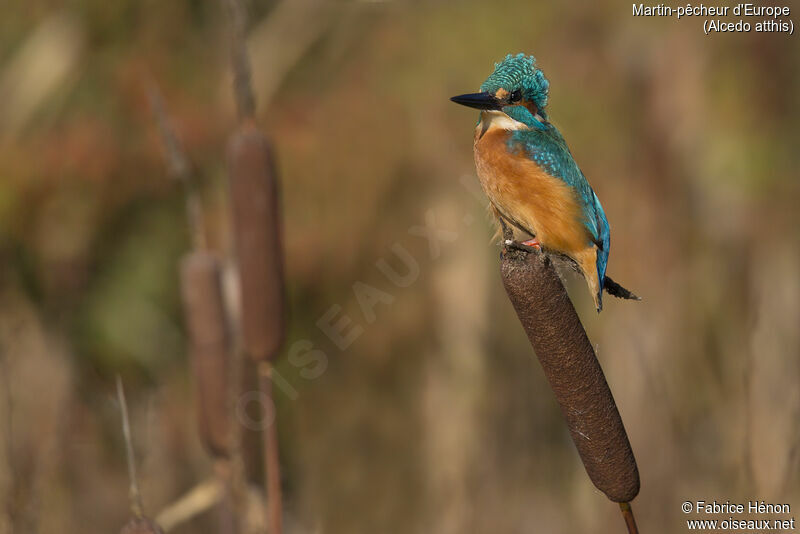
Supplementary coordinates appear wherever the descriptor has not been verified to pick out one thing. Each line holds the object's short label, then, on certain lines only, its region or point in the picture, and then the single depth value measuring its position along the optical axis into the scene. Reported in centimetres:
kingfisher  614
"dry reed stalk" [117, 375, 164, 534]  616
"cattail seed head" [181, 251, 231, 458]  648
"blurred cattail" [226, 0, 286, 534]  640
